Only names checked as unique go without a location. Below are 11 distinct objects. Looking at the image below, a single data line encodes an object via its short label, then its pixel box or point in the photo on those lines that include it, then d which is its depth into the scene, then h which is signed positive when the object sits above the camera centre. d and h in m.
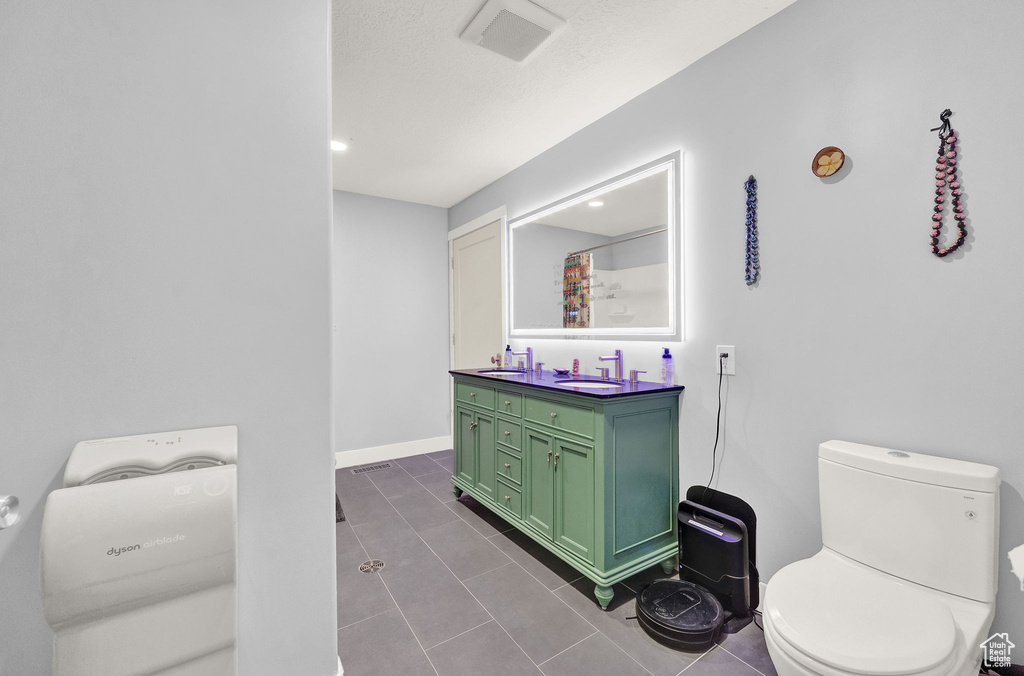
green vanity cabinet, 1.91 -0.72
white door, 3.72 +0.31
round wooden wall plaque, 1.59 +0.63
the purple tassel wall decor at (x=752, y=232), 1.86 +0.42
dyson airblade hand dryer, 0.81 -0.47
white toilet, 1.03 -0.76
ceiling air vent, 1.71 +1.30
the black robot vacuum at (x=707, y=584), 1.65 -1.10
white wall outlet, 1.94 -0.15
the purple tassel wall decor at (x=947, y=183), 1.33 +0.46
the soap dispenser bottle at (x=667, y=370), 2.19 -0.21
